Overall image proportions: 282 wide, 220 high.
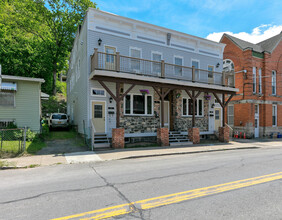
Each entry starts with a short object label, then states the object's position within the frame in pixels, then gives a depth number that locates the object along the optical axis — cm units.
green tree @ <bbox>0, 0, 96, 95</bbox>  2694
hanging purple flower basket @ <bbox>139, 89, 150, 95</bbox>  1295
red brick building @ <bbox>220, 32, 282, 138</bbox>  1914
